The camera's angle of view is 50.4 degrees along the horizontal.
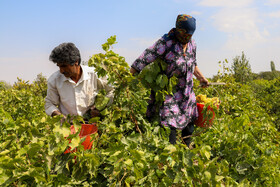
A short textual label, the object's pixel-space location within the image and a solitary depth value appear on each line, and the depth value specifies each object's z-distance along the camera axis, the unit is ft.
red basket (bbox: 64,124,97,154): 8.16
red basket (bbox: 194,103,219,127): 10.34
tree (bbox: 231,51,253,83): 45.65
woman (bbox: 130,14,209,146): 9.48
